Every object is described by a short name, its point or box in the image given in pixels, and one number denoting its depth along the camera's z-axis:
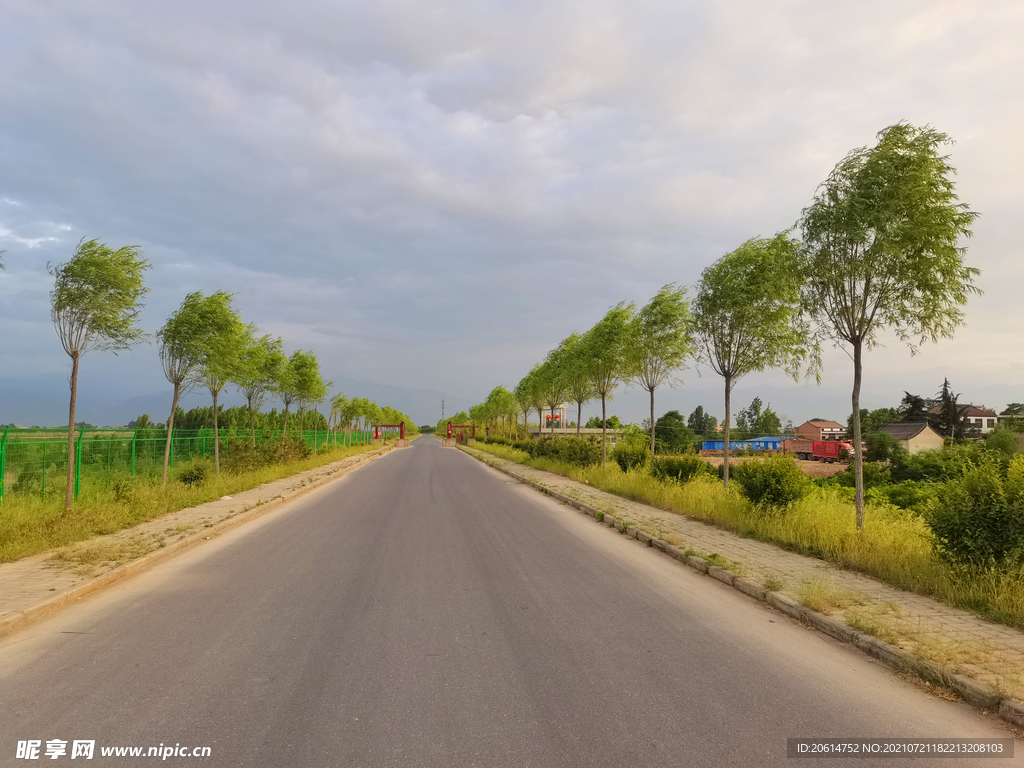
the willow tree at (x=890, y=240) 8.31
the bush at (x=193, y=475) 17.28
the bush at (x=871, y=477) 20.98
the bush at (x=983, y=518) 6.12
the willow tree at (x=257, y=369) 19.66
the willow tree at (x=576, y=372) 25.69
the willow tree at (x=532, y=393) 40.34
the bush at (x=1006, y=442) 27.91
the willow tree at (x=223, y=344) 16.33
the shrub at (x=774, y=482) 10.84
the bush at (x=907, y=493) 14.18
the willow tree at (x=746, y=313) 13.01
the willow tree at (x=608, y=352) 21.88
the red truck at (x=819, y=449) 56.58
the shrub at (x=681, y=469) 16.20
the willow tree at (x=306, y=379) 31.64
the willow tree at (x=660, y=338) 18.72
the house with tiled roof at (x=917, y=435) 63.91
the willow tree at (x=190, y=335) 15.96
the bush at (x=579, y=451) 25.91
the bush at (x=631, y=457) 20.33
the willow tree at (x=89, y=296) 10.85
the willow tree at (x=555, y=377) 30.08
